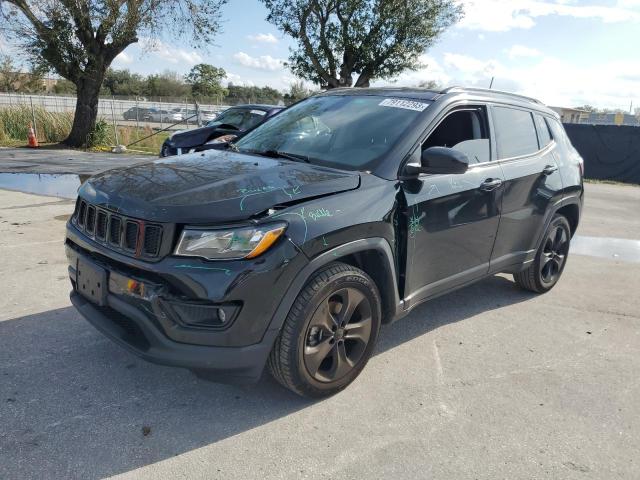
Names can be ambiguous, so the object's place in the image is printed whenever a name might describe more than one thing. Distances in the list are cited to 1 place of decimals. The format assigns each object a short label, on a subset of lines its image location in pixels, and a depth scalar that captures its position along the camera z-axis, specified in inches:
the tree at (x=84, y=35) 687.1
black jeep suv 100.4
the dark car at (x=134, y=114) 1438.2
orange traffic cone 728.3
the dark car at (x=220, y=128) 390.3
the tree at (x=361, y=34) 904.9
